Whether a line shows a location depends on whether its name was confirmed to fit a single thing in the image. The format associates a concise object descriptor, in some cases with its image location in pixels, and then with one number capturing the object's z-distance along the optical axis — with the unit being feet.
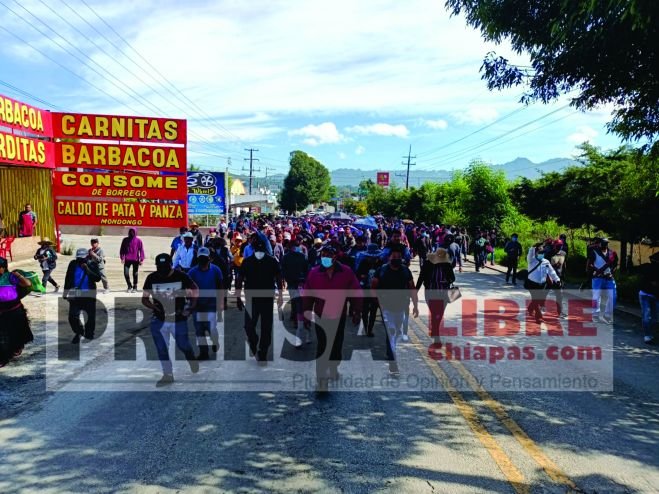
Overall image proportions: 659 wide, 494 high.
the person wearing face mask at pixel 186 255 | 36.67
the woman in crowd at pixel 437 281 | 27.73
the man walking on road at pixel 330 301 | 21.54
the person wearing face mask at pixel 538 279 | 35.17
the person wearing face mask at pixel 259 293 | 24.75
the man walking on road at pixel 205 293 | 24.82
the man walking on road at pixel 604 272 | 35.45
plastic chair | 53.72
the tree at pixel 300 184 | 357.61
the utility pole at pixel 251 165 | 359.05
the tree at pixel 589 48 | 21.65
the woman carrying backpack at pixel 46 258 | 41.39
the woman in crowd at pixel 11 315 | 22.68
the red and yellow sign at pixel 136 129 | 51.60
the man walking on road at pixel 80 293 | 27.89
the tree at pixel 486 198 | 103.55
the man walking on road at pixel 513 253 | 56.85
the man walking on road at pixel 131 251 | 42.93
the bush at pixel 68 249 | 70.23
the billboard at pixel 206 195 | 111.34
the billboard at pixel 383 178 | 455.63
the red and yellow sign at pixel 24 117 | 52.49
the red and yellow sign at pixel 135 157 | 52.16
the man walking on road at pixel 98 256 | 35.35
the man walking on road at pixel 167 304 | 21.45
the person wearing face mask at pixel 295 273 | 31.53
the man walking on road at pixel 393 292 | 23.80
